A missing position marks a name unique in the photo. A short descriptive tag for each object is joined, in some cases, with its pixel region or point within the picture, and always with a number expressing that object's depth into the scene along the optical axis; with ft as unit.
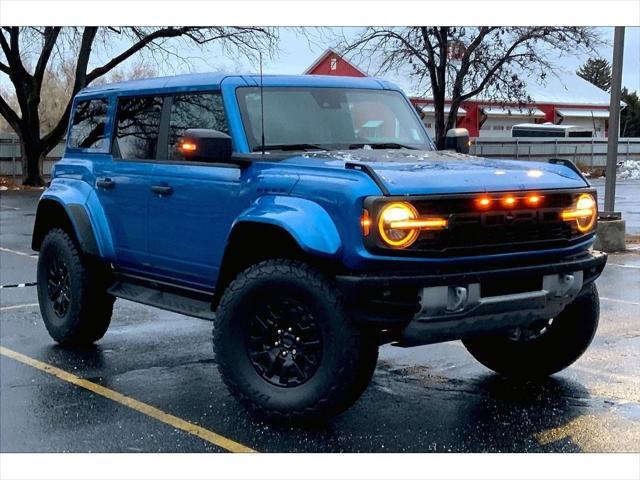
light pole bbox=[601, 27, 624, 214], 41.57
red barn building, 145.69
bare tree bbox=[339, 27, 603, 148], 67.26
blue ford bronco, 14.76
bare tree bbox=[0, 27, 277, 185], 83.56
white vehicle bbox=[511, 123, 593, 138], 143.33
